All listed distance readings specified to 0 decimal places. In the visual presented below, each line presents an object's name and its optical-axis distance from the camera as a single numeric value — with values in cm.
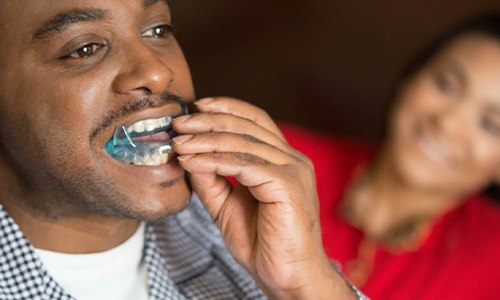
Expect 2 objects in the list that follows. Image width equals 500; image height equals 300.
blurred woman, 117
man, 72
